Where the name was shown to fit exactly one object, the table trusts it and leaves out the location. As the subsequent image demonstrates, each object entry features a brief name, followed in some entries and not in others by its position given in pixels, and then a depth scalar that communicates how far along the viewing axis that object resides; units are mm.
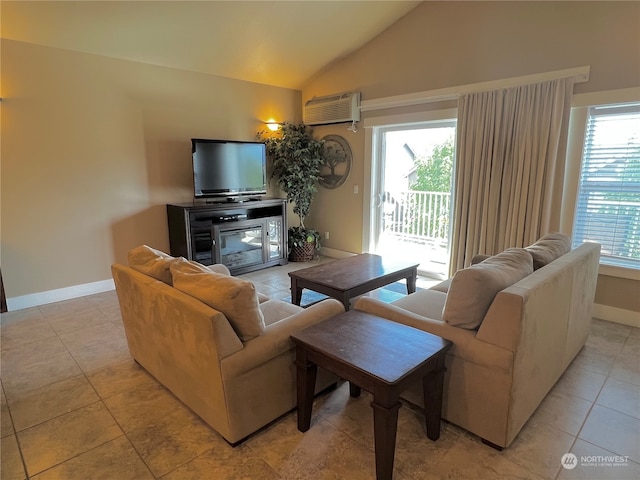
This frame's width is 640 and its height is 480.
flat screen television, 4395
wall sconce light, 5344
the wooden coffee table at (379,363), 1452
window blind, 3100
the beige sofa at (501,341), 1637
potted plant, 5152
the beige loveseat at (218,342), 1674
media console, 4285
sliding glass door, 4473
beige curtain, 3363
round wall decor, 5281
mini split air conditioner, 4922
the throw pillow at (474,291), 1723
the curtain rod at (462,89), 3209
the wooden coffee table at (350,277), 2857
